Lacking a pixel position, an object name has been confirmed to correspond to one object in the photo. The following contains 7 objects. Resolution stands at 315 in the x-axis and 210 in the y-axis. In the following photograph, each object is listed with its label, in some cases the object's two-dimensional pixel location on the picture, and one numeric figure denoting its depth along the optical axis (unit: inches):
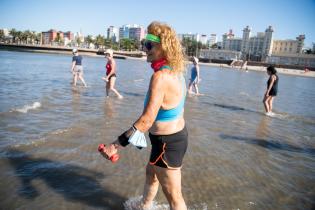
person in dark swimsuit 434.9
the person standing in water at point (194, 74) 582.6
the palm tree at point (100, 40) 6215.6
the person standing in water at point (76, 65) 616.4
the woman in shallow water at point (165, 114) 104.6
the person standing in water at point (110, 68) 460.9
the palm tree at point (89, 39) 6499.5
